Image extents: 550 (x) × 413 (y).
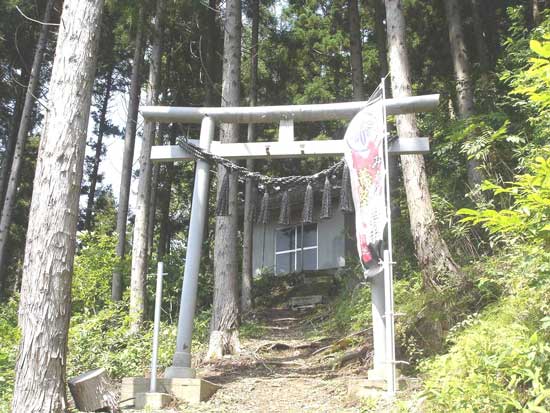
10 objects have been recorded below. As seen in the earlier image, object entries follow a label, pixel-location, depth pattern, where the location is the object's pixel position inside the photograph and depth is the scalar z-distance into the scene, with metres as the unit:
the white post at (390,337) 5.63
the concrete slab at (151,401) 6.84
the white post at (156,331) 7.04
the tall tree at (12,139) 19.64
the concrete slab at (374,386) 6.44
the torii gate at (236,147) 7.77
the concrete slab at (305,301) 17.17
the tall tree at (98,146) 25.35
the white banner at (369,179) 6.34
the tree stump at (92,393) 6.38
